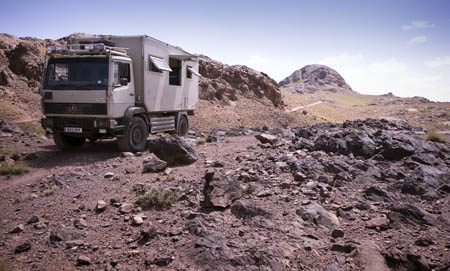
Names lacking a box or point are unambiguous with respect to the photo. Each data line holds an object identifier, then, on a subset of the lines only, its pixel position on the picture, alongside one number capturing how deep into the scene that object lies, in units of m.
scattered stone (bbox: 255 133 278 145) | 12.16
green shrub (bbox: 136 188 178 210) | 5.96
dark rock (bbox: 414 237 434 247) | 4.63
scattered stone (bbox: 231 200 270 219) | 5.53
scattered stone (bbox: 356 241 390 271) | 4.14
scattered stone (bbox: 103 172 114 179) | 8.01
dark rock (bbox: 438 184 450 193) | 7.06
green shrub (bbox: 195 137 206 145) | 13.34
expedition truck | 9.69
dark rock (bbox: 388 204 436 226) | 5.34
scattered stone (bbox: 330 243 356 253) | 4.53
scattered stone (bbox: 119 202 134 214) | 5.83
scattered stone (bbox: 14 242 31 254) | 4.53
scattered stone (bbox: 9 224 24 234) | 5.12
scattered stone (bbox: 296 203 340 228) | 5.36
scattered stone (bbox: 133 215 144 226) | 5.35
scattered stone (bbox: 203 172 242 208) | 5.91
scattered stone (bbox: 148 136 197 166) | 9.37
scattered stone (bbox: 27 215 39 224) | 5.44
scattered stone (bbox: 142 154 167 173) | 8.48
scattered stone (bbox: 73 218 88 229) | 5.31
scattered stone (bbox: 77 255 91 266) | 4.26
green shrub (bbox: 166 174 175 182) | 7.58
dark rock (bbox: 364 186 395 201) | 6.51
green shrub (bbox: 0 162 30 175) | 8.23
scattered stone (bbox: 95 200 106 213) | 5.91
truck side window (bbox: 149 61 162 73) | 11.53
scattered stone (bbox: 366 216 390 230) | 5.23
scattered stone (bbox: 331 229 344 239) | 4.95
